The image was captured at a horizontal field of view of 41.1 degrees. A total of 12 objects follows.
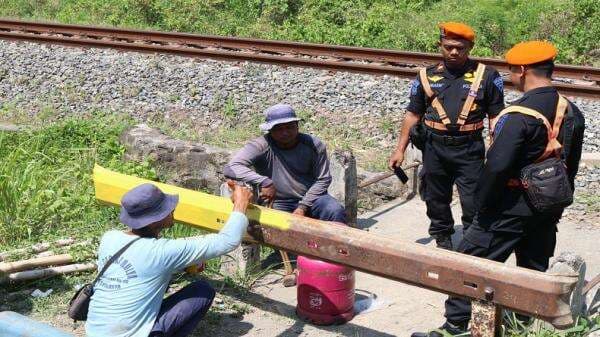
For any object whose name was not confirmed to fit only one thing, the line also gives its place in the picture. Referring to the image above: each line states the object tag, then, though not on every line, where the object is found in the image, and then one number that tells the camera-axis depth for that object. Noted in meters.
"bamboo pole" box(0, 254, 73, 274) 5.46
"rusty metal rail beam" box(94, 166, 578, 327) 3.66
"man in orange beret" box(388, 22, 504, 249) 5.59
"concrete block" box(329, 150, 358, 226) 6.58
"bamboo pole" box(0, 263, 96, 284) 5.51
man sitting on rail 5.64
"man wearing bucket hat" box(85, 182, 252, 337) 4.09
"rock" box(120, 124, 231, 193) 8.06
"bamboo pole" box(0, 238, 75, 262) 5.76
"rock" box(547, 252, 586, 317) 4.09
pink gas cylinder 5.02
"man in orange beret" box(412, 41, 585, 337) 4.25
